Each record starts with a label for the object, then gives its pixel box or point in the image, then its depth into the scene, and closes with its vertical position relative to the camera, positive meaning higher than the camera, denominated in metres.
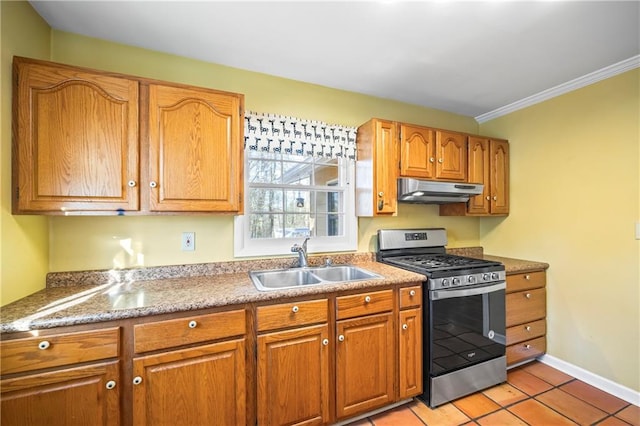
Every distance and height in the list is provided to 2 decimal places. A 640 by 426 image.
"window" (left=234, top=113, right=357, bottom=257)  2.05 +0.15
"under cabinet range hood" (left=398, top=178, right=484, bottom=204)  2.16 +0.18
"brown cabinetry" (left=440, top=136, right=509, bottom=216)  2.57 +0.34
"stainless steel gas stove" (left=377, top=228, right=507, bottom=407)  1.84 -0.82
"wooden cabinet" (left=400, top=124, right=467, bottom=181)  2.25 +0.52
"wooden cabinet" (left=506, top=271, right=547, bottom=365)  2.24 -0.89
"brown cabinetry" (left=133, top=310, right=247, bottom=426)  1.24 -0.77
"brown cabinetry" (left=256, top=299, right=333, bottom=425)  1.45 -0.84
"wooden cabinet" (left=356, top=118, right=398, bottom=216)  2.14 +0.35
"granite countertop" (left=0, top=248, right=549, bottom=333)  1.15 -0.43
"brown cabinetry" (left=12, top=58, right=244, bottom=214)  1.32 +0.38
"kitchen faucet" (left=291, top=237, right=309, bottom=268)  2.08 -0.31
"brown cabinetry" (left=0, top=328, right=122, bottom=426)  1.06 -0.68
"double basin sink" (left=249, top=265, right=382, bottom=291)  1.95 -0.47
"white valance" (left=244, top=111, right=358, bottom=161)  1.98 +0.60
